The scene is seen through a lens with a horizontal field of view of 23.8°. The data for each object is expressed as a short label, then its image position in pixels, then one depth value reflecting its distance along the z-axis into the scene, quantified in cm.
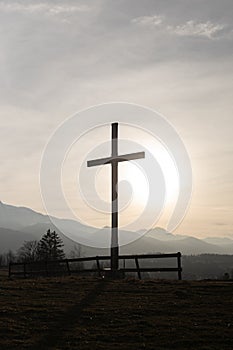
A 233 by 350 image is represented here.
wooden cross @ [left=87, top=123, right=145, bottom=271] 2639
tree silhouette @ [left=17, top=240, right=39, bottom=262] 8848
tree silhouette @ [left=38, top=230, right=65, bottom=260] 8622
